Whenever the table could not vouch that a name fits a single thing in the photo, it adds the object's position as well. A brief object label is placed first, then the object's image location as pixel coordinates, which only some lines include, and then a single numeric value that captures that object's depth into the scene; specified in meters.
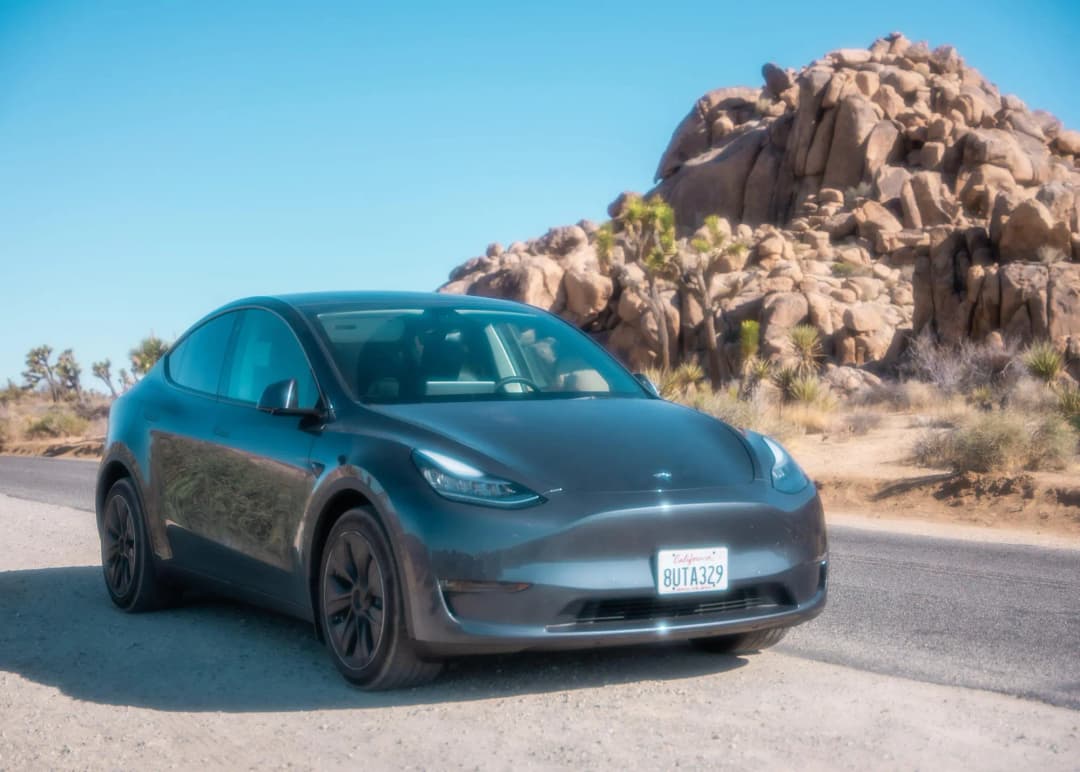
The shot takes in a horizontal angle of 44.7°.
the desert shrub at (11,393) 65.38
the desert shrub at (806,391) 29.98
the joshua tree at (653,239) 45.00
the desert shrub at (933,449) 17.20
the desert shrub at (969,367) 31.53
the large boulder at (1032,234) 36.25
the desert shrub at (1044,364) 29.06
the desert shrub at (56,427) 42.78
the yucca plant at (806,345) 38.31
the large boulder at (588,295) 53.78
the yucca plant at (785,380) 32.28
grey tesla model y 4.78
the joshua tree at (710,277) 46.94
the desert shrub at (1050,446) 15.80
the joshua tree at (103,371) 66.56
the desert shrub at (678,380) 31.37
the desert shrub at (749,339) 42.72
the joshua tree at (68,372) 71.88
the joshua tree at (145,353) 44.59
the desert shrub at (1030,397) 24.03
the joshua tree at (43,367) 71.75
